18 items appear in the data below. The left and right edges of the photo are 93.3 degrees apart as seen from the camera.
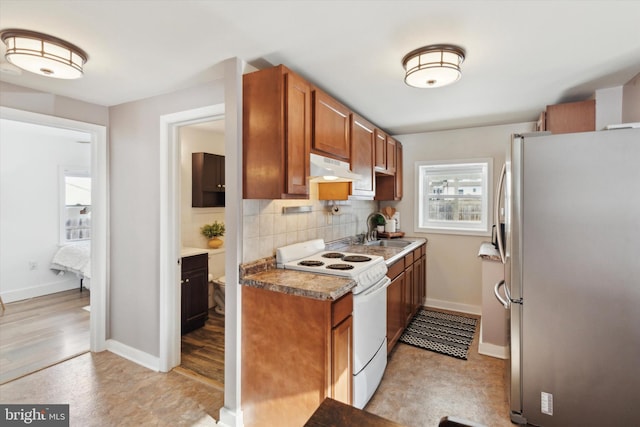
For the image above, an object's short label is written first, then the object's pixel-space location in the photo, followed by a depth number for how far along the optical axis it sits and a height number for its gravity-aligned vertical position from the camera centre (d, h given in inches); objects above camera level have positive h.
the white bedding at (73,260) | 173.6 -27.9
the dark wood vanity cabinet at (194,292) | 125.2 -34.1
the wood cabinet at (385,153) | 133.3 +27.5
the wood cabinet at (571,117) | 99.7 +32.3
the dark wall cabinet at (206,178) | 151.3 +17.3
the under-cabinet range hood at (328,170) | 83.0 +12.1
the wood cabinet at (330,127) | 85.4 +26.2
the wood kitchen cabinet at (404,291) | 107.1 -33.2
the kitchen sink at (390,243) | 147.9 -15.7
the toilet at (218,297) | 148.5 -42.5
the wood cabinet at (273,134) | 72.9 +19.3
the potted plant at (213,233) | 157.0 -10.9
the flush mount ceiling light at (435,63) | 70.4 +35.5
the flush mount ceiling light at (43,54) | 63.1 +34.8
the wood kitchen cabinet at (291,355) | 64.9 -32.7
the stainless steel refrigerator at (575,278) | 65.2 -15.2
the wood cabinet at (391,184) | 157.9 +14.9
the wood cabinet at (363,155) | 109.3 +21.8
